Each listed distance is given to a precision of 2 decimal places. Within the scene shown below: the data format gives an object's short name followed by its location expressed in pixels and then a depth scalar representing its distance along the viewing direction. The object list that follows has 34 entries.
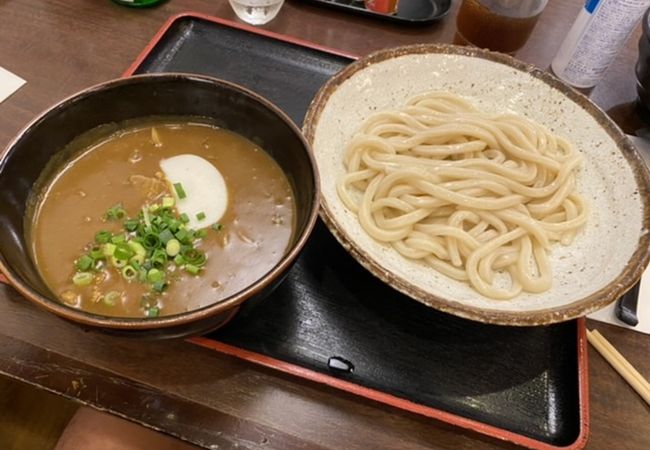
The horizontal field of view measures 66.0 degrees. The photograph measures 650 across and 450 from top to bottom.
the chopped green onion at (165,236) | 0.30
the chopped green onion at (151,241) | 0.30
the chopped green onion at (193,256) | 0.30
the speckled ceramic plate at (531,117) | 0.32
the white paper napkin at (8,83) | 0.44
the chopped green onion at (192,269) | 0.30
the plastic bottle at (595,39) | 0.46
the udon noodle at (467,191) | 0.37
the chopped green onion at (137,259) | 0.30
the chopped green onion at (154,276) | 0.29
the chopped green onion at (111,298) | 0.29
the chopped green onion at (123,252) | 0.30
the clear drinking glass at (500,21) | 0.51
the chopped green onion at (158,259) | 0.30
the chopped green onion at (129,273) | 0.30
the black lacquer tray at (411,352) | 0.31
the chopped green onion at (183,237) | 0.31
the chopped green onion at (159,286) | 0.29
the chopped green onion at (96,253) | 0.30
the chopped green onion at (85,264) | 0.29
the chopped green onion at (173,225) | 0.31
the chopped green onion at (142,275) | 0.29
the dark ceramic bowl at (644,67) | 0.45
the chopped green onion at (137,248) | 0.30
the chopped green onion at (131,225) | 0.31
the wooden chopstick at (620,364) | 0.33
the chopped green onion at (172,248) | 0.30
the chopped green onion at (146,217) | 0.31
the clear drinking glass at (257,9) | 0.54
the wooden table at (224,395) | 0.30
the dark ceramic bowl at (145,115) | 0.25
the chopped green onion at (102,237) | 0.30
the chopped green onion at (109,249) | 0.30
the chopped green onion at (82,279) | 0.29
